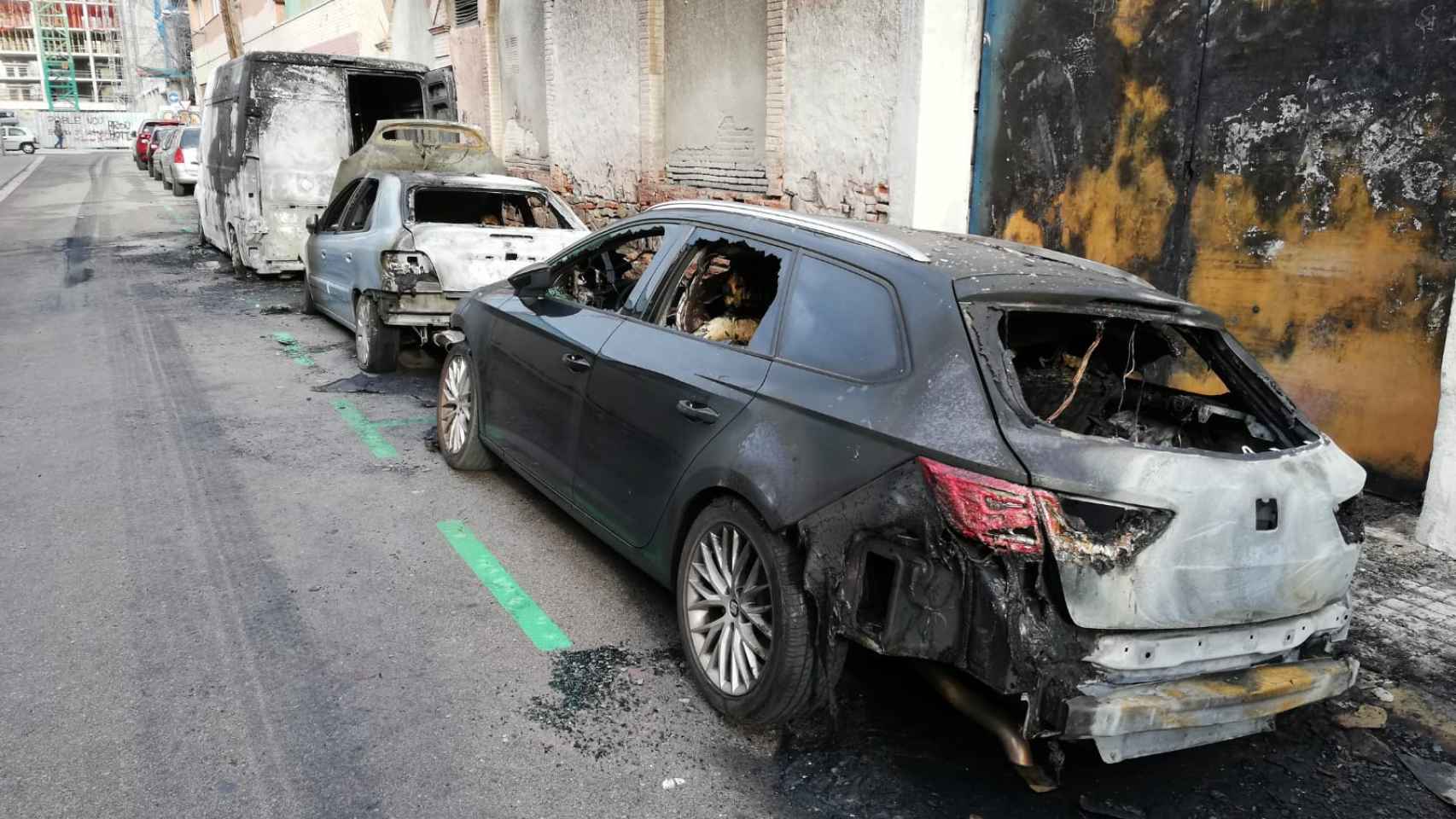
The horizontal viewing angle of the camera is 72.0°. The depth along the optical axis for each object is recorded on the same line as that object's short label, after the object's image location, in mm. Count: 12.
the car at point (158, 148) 30391
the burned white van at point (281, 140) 11711
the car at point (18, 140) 55188
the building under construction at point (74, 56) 87250
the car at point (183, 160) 26281
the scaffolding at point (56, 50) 94500
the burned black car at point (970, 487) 2662
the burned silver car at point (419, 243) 7602
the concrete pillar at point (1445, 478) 4855
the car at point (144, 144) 36344
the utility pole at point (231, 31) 25766
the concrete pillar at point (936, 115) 8250
